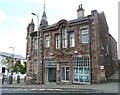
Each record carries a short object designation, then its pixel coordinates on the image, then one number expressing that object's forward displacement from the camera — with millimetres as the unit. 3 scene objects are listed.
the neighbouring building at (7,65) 25059
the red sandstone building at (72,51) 11784
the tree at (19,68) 22812
